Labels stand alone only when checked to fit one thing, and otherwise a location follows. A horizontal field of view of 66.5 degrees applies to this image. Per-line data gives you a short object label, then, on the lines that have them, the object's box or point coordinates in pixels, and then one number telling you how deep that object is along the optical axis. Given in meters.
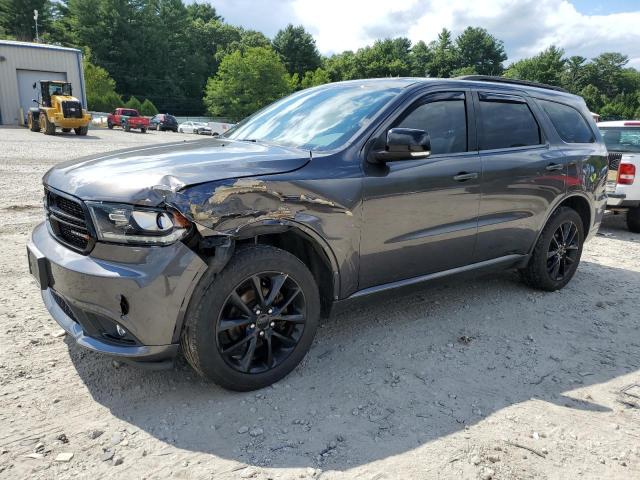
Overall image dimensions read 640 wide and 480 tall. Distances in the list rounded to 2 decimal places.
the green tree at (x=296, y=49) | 77.44
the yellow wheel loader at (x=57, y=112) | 24.75
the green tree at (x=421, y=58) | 87.88
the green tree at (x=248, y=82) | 56.59
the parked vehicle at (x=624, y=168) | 7.42
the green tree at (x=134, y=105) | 51.84
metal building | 32.56
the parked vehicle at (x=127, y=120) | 35.66
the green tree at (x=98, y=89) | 49.53
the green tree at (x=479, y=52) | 90.56
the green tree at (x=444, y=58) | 88.38
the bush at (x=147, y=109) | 52.56
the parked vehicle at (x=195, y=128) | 40.95
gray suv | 2.44
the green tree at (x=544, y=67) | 76.50
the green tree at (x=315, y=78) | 65.06
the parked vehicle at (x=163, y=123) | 42.84
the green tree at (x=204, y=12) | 97.86
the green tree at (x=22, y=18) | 63.03
